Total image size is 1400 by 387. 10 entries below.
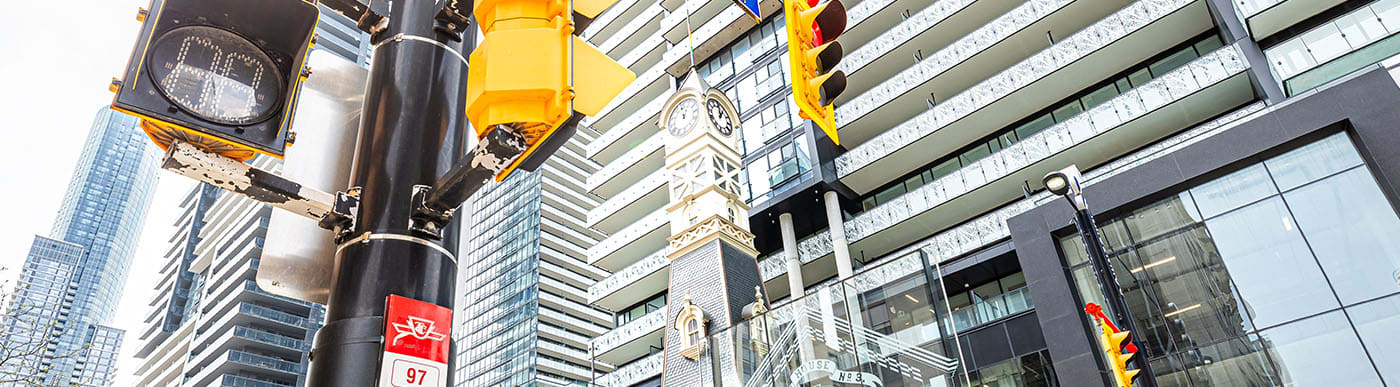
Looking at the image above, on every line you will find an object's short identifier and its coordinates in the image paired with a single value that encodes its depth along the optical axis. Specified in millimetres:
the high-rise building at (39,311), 11359
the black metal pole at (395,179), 3221
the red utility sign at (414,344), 3115
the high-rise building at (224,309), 88812
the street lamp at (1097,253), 11430
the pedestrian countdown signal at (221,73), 3203
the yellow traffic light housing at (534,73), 2682
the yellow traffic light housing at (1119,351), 11078
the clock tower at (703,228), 26797
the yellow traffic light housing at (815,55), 6438
